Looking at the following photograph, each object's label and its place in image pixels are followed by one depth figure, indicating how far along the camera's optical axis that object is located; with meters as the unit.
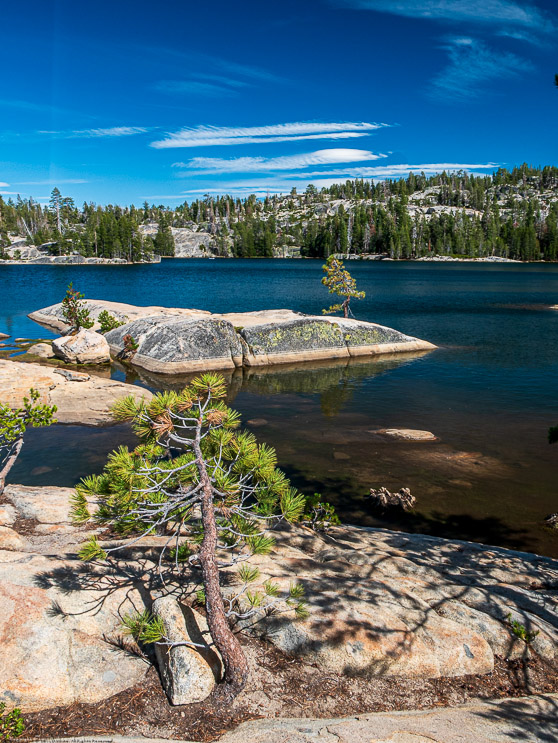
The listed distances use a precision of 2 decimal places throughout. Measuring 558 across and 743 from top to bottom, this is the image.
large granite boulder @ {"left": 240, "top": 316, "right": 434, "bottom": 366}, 35.94
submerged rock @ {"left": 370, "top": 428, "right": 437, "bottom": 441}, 20.88
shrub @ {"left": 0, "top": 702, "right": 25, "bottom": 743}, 4.80
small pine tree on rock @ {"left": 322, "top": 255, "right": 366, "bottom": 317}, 46.66
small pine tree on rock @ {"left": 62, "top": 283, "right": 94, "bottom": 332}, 41.09
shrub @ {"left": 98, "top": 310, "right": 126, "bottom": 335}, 39.72
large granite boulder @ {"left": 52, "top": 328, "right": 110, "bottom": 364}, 33.16
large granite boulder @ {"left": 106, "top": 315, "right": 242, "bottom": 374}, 32.62
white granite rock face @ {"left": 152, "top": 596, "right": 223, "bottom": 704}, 5.45
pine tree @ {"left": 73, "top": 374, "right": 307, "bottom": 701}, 5.71
